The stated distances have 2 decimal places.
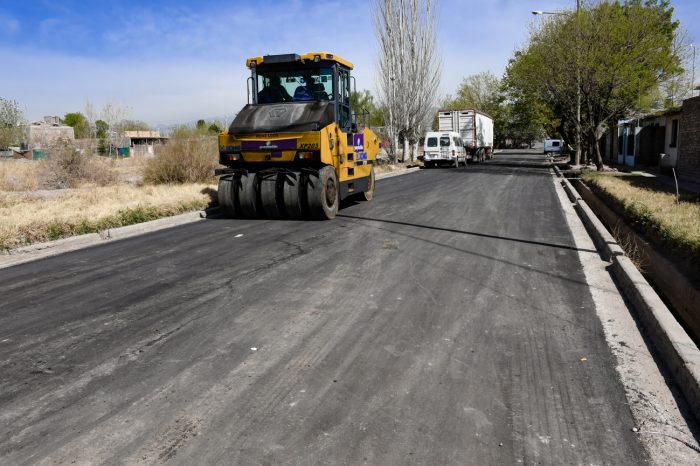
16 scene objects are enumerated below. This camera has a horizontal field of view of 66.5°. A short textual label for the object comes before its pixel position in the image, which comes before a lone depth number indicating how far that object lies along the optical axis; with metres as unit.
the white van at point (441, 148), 33.25
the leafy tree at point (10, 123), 55.47
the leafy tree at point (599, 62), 23.09
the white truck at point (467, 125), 37.38
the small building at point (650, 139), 26.72
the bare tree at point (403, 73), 35.72
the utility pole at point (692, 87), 30.88
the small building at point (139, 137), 82.53
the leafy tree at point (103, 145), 44.05
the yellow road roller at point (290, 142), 11.27
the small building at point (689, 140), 21.12
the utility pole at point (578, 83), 23.72
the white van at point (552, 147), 60.89
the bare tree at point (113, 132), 34.59
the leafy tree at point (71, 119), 117.11
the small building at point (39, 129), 69.56
